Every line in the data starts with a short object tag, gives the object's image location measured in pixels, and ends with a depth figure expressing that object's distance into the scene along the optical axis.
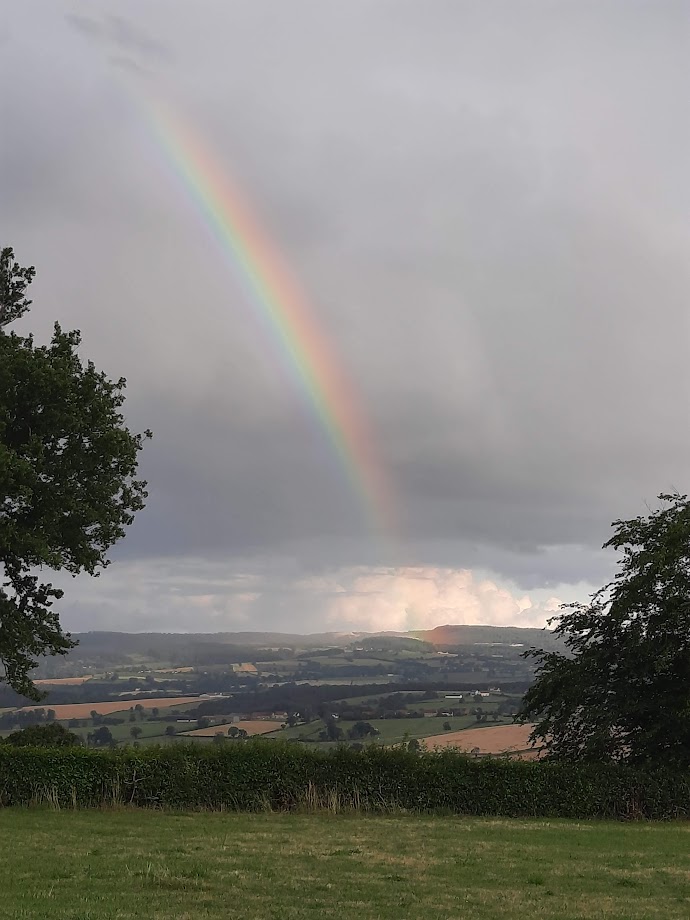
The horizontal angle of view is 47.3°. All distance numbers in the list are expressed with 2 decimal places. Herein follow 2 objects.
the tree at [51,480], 27.08
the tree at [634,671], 28.55
